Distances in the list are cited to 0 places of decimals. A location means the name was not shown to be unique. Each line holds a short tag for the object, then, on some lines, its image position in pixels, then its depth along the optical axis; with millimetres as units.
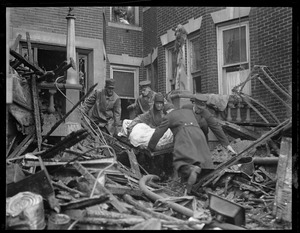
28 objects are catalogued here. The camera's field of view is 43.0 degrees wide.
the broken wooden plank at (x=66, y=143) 6430
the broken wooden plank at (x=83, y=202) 5414
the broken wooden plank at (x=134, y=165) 7822
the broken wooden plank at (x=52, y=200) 5387
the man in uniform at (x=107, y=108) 10367
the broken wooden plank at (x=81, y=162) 6203
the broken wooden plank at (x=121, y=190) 6215
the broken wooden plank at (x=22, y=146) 6960
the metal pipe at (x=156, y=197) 5750
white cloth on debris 8180
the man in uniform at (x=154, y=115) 8859
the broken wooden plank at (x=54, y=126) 7409
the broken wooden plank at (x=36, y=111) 7352
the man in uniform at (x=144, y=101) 10797
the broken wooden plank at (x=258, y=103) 9146
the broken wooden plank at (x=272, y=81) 9070
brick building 9922
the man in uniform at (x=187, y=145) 6742
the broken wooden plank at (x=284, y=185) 5636
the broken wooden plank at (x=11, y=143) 6936
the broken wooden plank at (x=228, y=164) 6758
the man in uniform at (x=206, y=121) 7574
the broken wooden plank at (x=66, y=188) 5833
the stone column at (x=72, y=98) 8102
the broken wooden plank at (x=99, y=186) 5672
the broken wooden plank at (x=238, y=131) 8875
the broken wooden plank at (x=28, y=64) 7352
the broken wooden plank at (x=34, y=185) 5480
